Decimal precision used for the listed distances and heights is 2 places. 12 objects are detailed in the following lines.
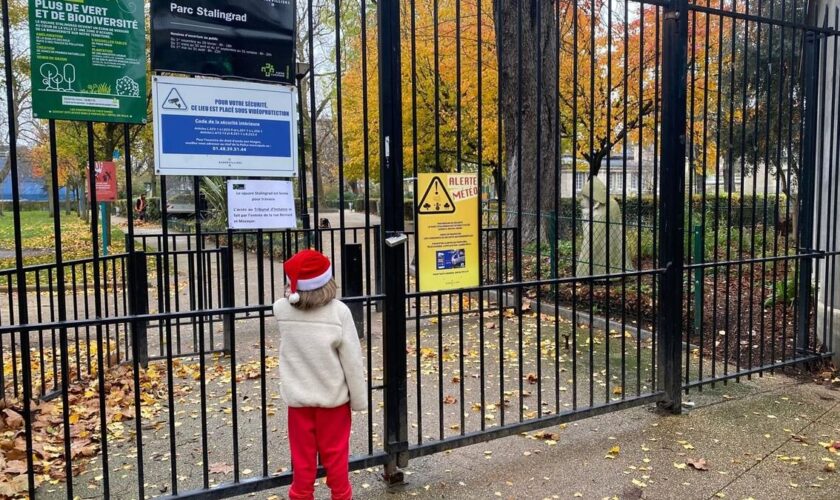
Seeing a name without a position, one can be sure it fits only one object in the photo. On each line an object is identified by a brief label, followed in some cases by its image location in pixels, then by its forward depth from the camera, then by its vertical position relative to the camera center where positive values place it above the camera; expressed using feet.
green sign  8.91 +2.32
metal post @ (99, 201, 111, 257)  41.82 -0.47
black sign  9.91 +2.94
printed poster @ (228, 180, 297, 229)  10.33 +0.20
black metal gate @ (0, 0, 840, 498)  11.59 -3.58
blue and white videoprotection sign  9.93 +1.46
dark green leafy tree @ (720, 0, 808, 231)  36.09 +7.47
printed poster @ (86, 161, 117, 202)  36.75 +2.39
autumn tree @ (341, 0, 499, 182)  47.52 +10.67
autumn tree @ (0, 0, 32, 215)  38.65 +11.36
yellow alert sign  12.01 -0.32
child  9.72 -2.32
